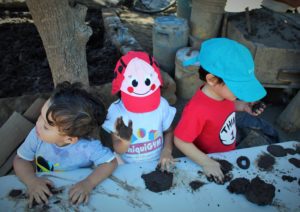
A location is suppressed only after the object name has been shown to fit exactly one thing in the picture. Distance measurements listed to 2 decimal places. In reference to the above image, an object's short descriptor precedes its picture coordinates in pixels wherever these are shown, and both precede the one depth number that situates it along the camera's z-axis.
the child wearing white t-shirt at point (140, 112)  1.74
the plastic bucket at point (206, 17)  3.88
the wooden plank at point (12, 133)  2.30
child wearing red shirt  1.51
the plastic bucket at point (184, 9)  4.86
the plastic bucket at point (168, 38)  3.71
